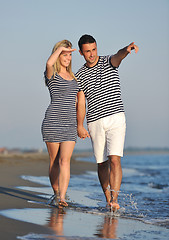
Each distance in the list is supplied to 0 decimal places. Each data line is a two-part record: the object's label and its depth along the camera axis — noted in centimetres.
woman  979
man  982
